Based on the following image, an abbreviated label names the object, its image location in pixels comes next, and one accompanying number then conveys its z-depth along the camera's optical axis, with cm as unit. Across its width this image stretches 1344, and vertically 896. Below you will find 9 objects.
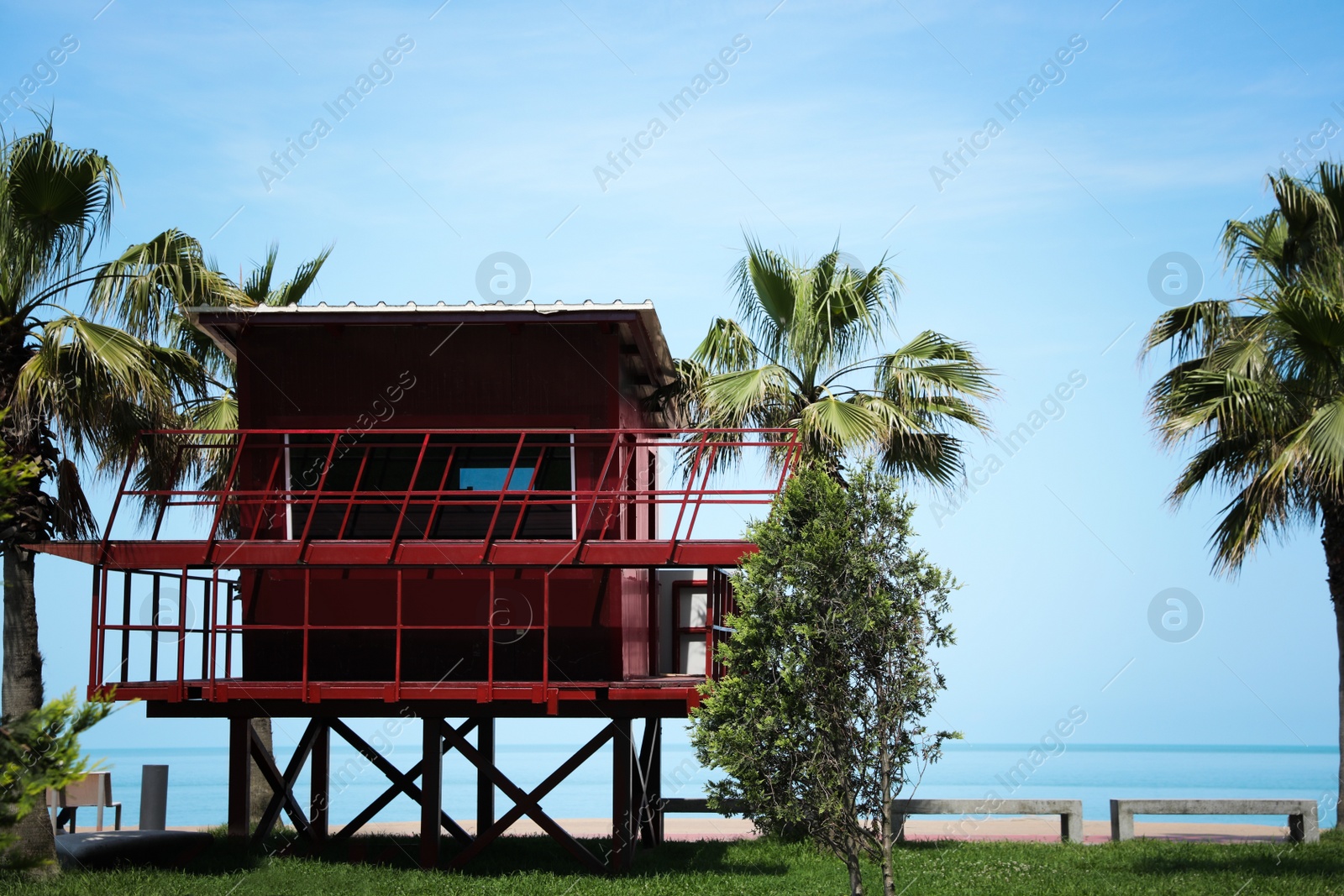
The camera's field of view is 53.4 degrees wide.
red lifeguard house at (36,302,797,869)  1432
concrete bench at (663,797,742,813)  1950
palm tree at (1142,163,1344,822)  1558
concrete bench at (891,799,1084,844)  1878
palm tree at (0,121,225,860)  1444
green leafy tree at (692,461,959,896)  1166
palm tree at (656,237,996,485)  1809
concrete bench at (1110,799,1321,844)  1802
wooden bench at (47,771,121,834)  1997
